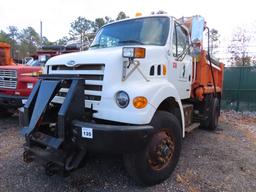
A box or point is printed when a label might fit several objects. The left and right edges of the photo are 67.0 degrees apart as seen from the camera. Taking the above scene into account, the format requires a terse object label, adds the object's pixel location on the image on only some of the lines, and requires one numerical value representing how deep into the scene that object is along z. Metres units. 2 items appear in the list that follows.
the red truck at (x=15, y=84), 4.69
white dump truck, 2.24
